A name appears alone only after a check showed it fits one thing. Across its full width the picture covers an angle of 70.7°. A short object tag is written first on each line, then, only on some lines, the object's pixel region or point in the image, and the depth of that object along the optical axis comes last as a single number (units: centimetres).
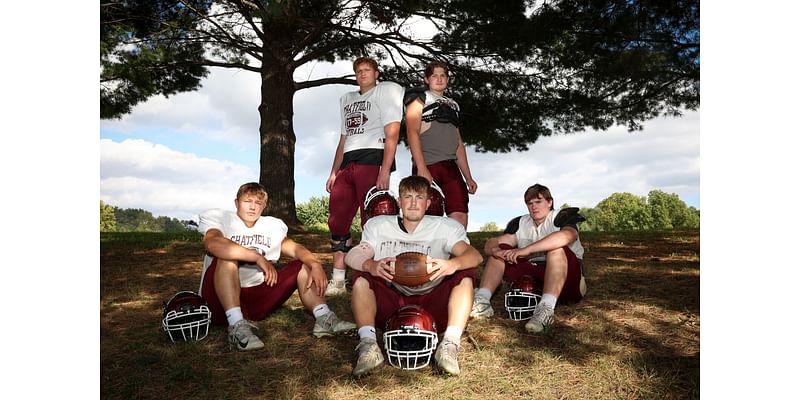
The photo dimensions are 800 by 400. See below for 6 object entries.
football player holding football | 407
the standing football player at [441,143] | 577
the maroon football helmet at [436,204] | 531
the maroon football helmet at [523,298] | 500
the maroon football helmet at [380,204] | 530
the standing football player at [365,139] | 549
